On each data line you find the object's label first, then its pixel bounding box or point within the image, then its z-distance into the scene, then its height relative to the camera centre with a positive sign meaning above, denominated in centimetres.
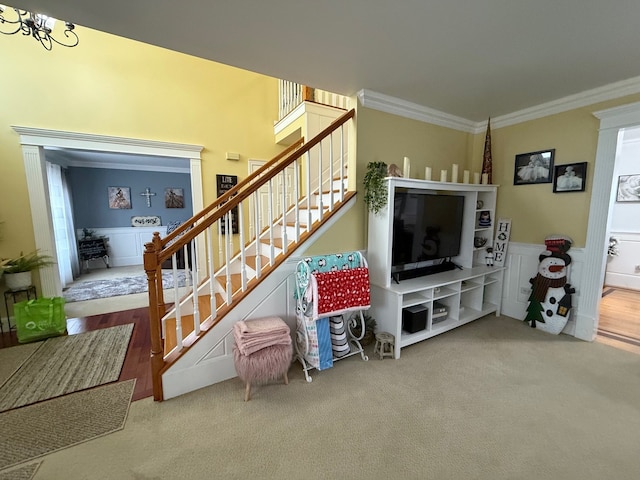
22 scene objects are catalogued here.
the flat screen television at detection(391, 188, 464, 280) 267 -24
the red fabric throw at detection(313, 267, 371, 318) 213 -69
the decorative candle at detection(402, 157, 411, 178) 259 +41
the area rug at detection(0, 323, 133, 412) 194 -135
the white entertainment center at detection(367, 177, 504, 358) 248 -74
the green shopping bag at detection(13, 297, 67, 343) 266 -112
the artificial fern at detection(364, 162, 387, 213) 243 +22
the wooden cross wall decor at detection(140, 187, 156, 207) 636 +38
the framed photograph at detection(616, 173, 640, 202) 427 +34
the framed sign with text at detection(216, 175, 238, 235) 405 +41
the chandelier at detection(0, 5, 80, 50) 216 +157
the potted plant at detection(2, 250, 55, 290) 292 -65
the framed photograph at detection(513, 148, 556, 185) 292 +48
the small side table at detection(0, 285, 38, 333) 297 -98
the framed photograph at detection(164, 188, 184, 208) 658 +31
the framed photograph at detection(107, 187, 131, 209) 607 +30
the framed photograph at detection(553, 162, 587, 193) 269 +33
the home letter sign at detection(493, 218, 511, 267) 327 -40
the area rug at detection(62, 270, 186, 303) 414 -134
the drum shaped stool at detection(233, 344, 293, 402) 187 -112
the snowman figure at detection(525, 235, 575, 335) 277 -86
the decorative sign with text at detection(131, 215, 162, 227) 636 -28
